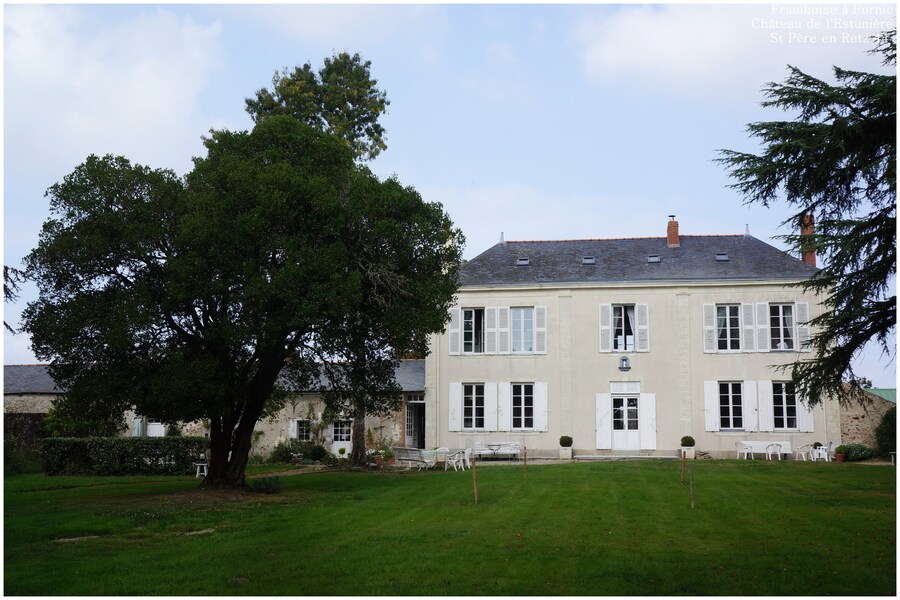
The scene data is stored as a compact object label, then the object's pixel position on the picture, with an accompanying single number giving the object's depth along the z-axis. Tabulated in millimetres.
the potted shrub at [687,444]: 22719
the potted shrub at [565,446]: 23344
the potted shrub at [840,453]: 21859
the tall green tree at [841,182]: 12172
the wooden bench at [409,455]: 21375
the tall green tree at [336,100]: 23781
